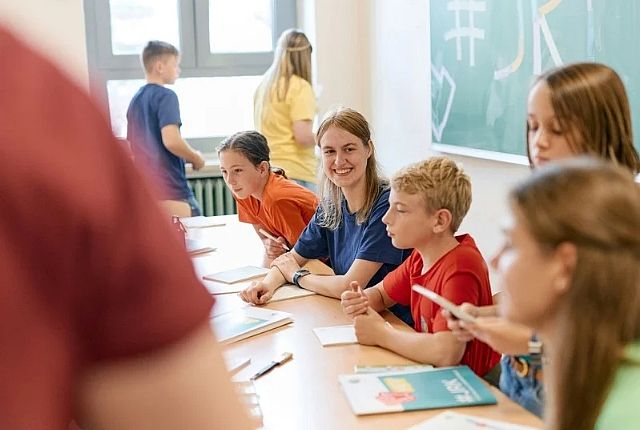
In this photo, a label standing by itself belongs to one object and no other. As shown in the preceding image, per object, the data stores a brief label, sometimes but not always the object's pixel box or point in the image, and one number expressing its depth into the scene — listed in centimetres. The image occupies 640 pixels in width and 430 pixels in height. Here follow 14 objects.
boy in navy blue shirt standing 450
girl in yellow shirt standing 451
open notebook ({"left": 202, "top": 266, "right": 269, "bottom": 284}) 286
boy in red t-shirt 200
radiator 538
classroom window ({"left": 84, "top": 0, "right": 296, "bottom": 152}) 546
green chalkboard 292
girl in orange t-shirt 316
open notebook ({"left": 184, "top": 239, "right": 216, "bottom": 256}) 331
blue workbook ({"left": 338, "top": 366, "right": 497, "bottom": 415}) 165
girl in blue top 258
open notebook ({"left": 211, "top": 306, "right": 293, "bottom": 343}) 221
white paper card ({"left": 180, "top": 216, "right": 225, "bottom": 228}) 392
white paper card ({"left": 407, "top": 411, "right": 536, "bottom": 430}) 153
